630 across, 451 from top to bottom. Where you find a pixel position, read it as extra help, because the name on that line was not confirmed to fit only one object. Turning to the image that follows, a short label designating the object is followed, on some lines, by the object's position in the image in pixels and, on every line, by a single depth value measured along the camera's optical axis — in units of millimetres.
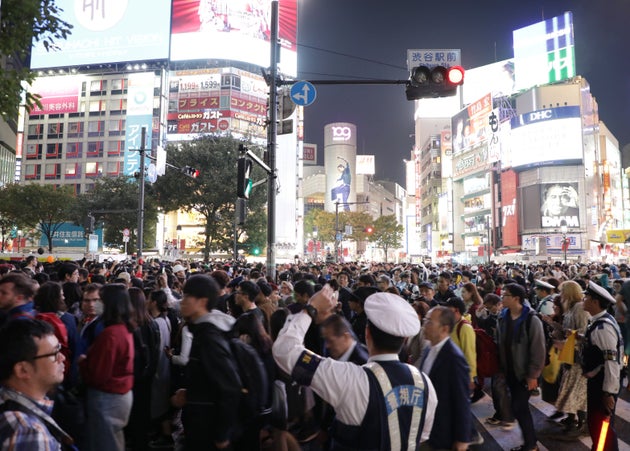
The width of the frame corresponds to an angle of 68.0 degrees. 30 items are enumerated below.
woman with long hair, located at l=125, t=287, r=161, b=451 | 4660
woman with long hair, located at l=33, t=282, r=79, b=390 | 4348
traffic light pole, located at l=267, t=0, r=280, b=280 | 10422
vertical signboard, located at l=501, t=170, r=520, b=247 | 61312
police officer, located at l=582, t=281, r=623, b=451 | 4520
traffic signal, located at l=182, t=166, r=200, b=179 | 19252
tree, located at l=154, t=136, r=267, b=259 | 37469
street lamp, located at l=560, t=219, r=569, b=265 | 54894
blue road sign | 10250
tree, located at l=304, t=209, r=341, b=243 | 74062
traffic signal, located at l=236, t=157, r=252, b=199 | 9414
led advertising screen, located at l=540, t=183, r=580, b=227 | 56062
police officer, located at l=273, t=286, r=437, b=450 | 2297
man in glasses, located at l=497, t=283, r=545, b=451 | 5043
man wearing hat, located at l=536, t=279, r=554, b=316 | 8189
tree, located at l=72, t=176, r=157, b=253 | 42344
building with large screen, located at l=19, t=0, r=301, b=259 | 66562
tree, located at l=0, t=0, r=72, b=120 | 7891
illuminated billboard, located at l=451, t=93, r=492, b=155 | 69000
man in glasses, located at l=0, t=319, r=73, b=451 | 1845
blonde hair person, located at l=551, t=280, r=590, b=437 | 5965
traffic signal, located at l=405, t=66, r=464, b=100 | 8406
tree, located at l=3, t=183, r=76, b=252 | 43156
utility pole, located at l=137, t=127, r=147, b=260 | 19425
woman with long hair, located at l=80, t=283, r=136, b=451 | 3635
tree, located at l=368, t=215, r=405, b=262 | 79438
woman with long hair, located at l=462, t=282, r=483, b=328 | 8297
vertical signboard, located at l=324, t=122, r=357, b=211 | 119438
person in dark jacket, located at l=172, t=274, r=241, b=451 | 3373
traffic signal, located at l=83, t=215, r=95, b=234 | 21500
